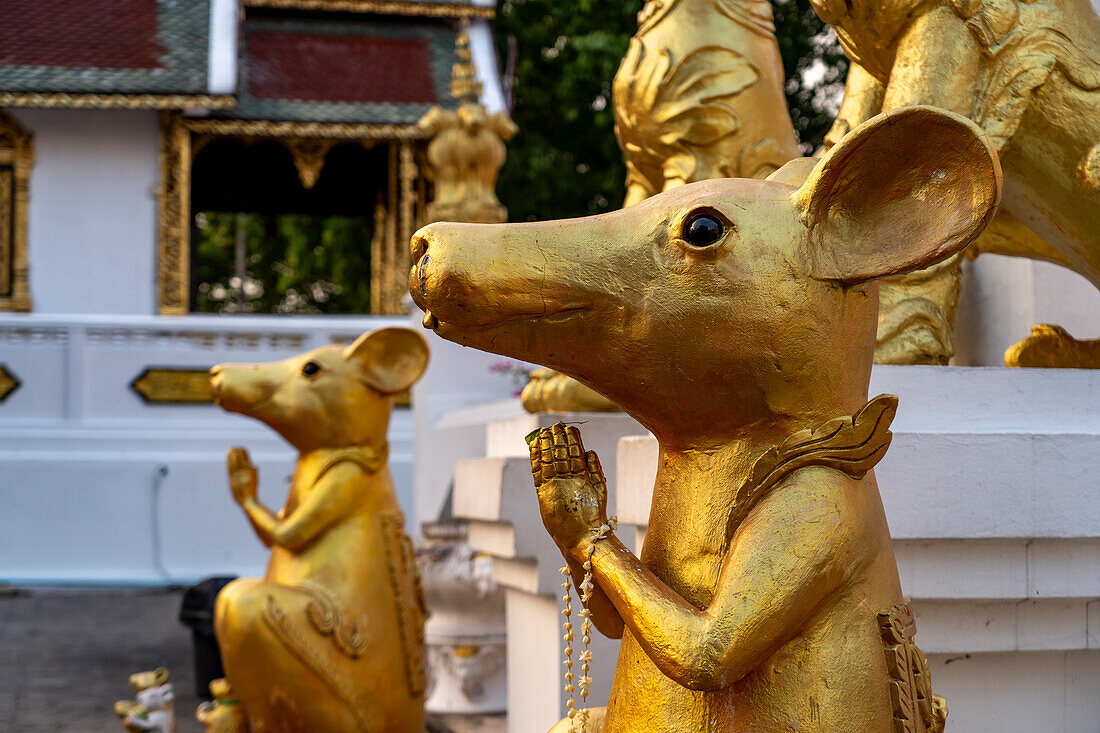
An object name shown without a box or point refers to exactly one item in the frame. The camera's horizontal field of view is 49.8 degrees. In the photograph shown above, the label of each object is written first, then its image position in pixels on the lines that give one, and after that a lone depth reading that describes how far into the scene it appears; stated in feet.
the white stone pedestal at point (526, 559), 8.63
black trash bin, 19.04
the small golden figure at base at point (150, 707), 11.16
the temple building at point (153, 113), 34.42
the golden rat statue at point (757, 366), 4.01
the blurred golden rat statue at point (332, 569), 10.71
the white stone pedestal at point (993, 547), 5.80
